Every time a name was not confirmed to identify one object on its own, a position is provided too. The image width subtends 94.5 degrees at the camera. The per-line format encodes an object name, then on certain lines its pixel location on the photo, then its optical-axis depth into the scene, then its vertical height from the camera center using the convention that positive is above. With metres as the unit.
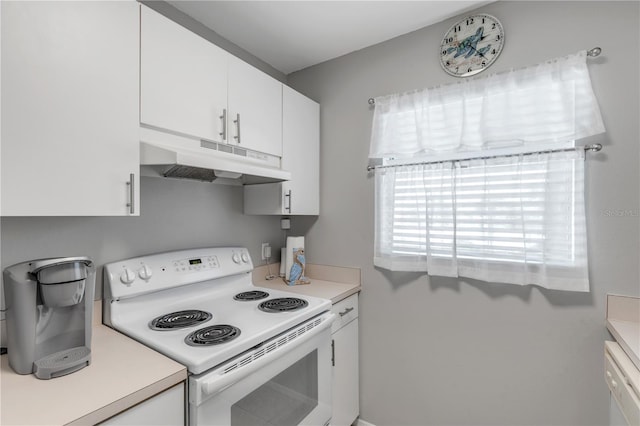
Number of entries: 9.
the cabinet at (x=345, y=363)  1.77 -0.93
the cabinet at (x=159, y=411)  0.80 -0.56
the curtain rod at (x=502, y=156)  1.35 +0.31
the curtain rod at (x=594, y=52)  1.34 +0.74
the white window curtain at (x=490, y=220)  1.41 -0.03
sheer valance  1.38 +0.54
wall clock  1.59 +0.95
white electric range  1.02 -0.47
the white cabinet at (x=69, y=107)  0.88 +0.36
